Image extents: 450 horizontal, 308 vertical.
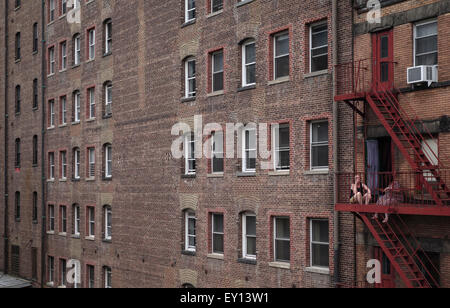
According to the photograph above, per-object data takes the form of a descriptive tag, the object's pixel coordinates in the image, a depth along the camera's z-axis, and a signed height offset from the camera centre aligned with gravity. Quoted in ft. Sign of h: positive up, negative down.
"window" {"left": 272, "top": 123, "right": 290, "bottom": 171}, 78.43 +1.90
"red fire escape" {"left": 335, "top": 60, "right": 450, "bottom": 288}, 59.16 -2.36
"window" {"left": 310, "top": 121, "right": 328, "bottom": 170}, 73.77 +1.88
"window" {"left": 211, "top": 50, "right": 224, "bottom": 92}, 89.66 +12.75
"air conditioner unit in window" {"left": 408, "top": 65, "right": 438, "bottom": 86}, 60.18 +8.16
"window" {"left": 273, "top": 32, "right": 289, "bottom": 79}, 79.25 +13.24
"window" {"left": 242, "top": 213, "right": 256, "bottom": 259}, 83.05 -9.61
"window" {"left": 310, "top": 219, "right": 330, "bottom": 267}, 72.95 -9.30
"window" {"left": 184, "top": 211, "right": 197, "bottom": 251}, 94.32 -10.17
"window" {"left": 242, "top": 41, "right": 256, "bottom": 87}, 84.38 +12.95
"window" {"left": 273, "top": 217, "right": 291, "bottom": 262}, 77.82 -9.42
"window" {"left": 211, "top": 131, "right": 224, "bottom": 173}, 88.48 +1.23
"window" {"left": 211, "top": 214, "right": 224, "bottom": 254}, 88.17 -9.88
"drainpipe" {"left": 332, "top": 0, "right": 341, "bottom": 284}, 69.62 +1.06
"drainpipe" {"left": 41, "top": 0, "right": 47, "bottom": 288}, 140.67 +2.40
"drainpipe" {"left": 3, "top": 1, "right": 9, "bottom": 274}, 162.61 -2.57
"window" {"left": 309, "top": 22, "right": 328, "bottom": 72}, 74.18 +13.32
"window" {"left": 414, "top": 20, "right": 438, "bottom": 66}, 61.98 +11.45
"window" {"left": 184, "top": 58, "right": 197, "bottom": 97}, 95.50 +12.59
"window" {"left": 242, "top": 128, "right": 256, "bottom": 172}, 83.20 +1.45
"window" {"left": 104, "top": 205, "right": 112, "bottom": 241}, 117.29 -11.23
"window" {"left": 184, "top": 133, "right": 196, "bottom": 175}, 94.94 +1.17
